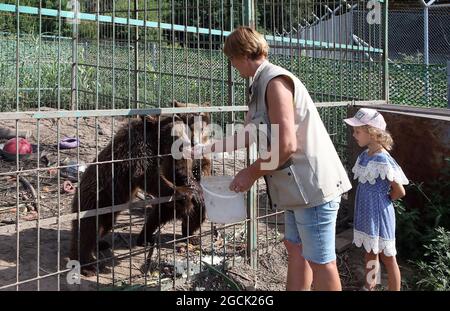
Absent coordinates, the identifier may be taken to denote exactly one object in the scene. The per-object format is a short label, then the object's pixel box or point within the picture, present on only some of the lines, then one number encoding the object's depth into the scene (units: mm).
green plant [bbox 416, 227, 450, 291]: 4426
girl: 4215
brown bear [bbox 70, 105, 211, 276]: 4766
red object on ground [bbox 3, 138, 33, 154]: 8402
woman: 3139
